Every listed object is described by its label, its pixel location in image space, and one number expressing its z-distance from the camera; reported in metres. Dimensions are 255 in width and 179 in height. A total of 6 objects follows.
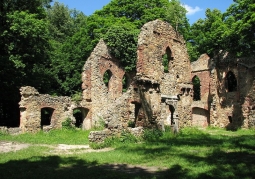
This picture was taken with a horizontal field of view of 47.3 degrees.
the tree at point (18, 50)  23.47
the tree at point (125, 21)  27.08
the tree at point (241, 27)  22.42
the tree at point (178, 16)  32.19
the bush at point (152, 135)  15.47
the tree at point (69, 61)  30.56
